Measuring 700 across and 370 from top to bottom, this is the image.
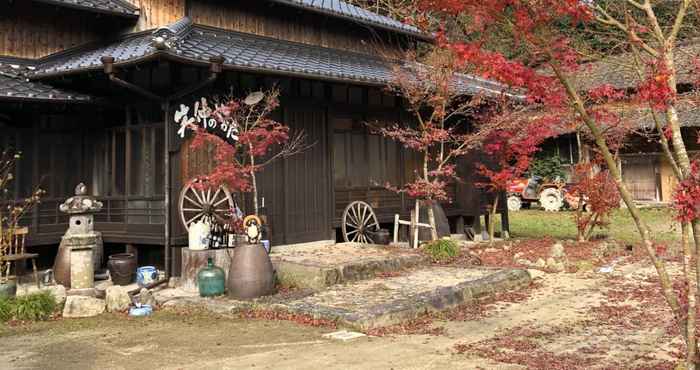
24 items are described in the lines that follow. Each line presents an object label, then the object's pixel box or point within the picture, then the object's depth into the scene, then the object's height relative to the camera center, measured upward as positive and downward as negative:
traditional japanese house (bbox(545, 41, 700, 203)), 23.58 +2.22
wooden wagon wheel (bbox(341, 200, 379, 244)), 12.44 -0.27
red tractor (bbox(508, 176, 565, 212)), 26.61 +0.61
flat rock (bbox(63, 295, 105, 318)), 7.57 -1.23
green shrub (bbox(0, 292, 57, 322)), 7.34 -1.17
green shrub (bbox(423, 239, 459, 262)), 10.90 -0.82
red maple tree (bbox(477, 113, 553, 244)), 13.07 +1.51
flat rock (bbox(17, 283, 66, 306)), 7.85 -1.11
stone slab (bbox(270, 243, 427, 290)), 8.64 -0.87
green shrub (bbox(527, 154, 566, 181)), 28.70 +2.03
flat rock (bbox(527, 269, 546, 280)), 9.99 -1.26
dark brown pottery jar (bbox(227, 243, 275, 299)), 7.93 -0.86
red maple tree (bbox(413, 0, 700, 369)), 4.02 +1.23
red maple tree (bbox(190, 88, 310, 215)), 9.27 +1.34
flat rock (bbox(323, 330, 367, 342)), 6.12 -1.41
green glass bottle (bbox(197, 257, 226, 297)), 8.28 -1.00
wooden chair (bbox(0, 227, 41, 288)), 8.95 -0.54
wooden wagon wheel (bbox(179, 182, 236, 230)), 9.64 +0.22
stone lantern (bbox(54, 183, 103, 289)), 8.62 -0.44
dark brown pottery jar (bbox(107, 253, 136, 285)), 9.55 -0.89
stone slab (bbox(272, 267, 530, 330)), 6.76 -1.22
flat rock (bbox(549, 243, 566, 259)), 11.59 -1.00
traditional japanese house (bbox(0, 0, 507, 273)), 9.73 +2.21
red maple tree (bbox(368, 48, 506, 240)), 11.62 +2.40
